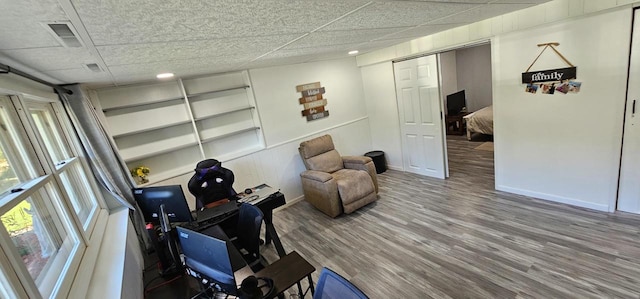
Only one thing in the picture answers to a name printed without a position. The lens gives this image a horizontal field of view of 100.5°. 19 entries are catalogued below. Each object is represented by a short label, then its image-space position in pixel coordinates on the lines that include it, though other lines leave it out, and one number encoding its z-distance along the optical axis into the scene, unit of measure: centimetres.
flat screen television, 668
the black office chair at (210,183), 308
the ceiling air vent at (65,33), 99
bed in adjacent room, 570
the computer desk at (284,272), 153
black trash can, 487
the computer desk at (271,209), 277
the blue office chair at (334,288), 115
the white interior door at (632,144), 235
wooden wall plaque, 434
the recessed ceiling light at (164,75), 288
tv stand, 661
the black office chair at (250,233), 216
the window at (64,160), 207
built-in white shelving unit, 321
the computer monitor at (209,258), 123
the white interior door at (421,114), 403
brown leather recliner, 352
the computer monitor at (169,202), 214
